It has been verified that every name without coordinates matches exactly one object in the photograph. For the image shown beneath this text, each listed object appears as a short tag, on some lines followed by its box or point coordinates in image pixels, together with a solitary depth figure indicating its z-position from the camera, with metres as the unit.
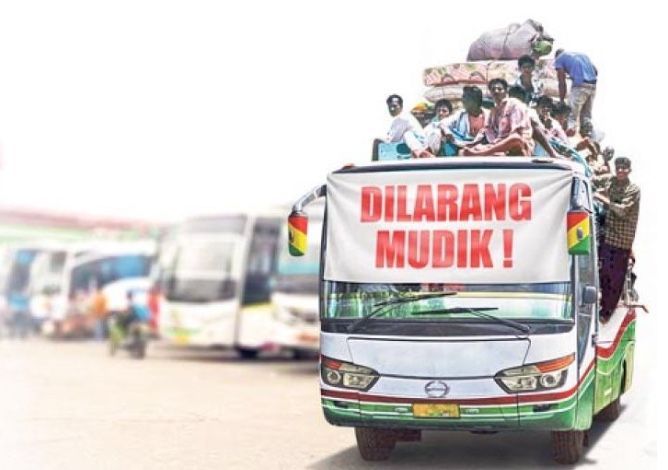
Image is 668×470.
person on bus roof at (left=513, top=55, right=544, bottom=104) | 11.37
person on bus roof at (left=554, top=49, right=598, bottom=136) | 11.66
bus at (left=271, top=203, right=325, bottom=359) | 20.27
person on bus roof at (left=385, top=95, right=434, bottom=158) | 10.57
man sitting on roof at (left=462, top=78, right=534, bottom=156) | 9.70
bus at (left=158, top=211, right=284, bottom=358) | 22.45
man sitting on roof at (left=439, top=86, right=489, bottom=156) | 10.23
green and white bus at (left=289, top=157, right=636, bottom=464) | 8.63
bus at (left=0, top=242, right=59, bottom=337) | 35.12
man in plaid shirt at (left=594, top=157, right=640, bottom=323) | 10.66
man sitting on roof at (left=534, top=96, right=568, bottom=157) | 10.05
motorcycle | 24.20
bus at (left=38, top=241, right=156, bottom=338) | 33.44
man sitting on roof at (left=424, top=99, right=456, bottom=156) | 10.09
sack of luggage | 11.95
